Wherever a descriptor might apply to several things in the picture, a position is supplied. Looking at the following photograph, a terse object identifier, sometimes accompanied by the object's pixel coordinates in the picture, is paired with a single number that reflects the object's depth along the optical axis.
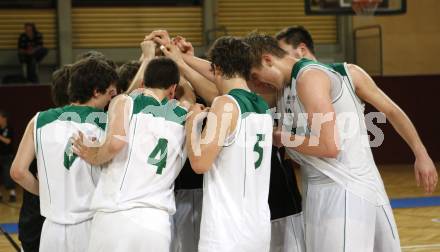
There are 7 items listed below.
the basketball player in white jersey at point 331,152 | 8.23
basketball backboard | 26.20
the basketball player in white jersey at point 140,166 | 7.66
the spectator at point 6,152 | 24.98
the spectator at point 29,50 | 31.03
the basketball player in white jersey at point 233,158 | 7.67
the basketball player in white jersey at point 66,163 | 8.48
